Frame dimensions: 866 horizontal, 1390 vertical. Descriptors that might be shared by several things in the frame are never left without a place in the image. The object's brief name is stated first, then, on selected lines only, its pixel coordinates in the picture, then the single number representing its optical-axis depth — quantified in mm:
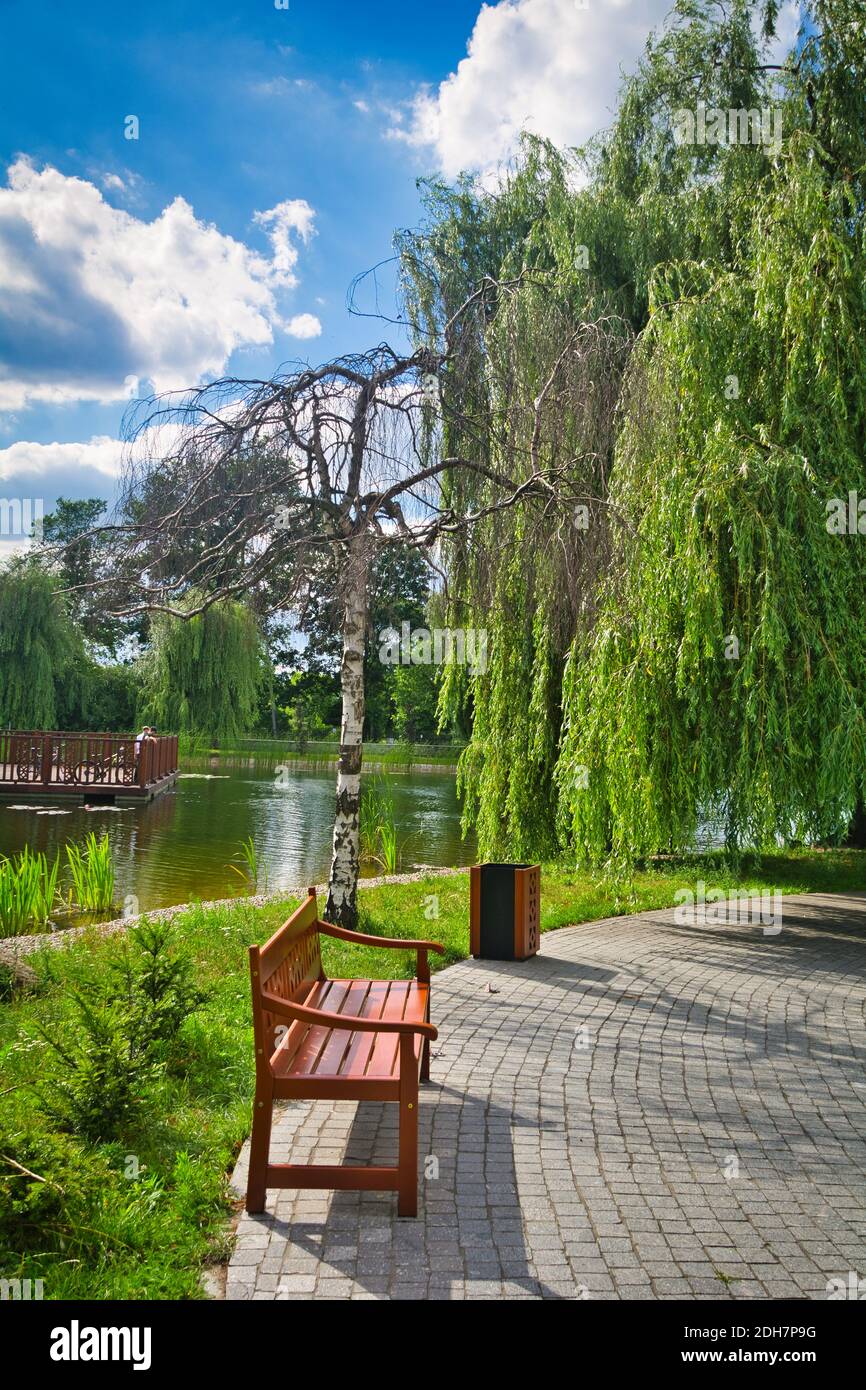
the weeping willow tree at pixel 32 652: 30453
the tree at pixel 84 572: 6910
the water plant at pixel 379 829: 13609
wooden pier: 26375
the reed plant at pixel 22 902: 9977
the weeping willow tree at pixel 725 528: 8398
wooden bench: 3812
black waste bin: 8172
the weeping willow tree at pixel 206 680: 35234
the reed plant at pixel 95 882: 11055
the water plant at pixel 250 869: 12789
